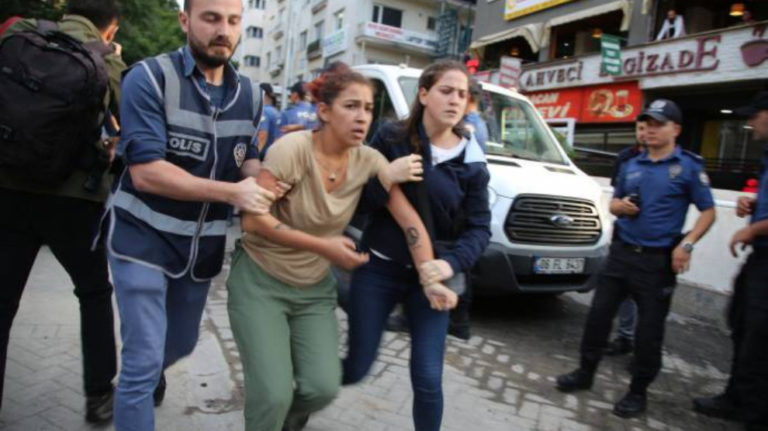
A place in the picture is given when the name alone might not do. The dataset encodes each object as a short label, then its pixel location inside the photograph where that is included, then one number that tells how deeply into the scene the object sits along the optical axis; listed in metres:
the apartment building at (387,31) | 31.61
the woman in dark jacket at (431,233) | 2.54
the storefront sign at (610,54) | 16.05
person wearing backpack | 2.32
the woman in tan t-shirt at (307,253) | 2.19
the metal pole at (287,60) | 27.87
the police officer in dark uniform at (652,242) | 3.58
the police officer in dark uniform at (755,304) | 3.22
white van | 4.75
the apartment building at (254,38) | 58.03
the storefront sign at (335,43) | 33.44
